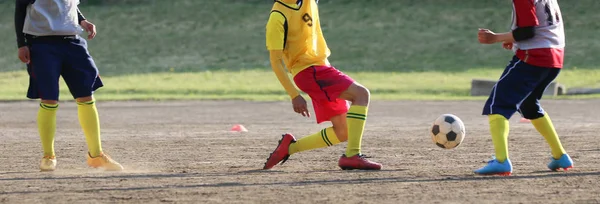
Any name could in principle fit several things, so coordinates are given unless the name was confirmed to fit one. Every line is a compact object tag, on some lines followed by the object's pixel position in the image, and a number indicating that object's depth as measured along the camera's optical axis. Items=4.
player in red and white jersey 17.95
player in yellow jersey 18.66
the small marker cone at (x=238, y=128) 30.40
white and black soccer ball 20.75
